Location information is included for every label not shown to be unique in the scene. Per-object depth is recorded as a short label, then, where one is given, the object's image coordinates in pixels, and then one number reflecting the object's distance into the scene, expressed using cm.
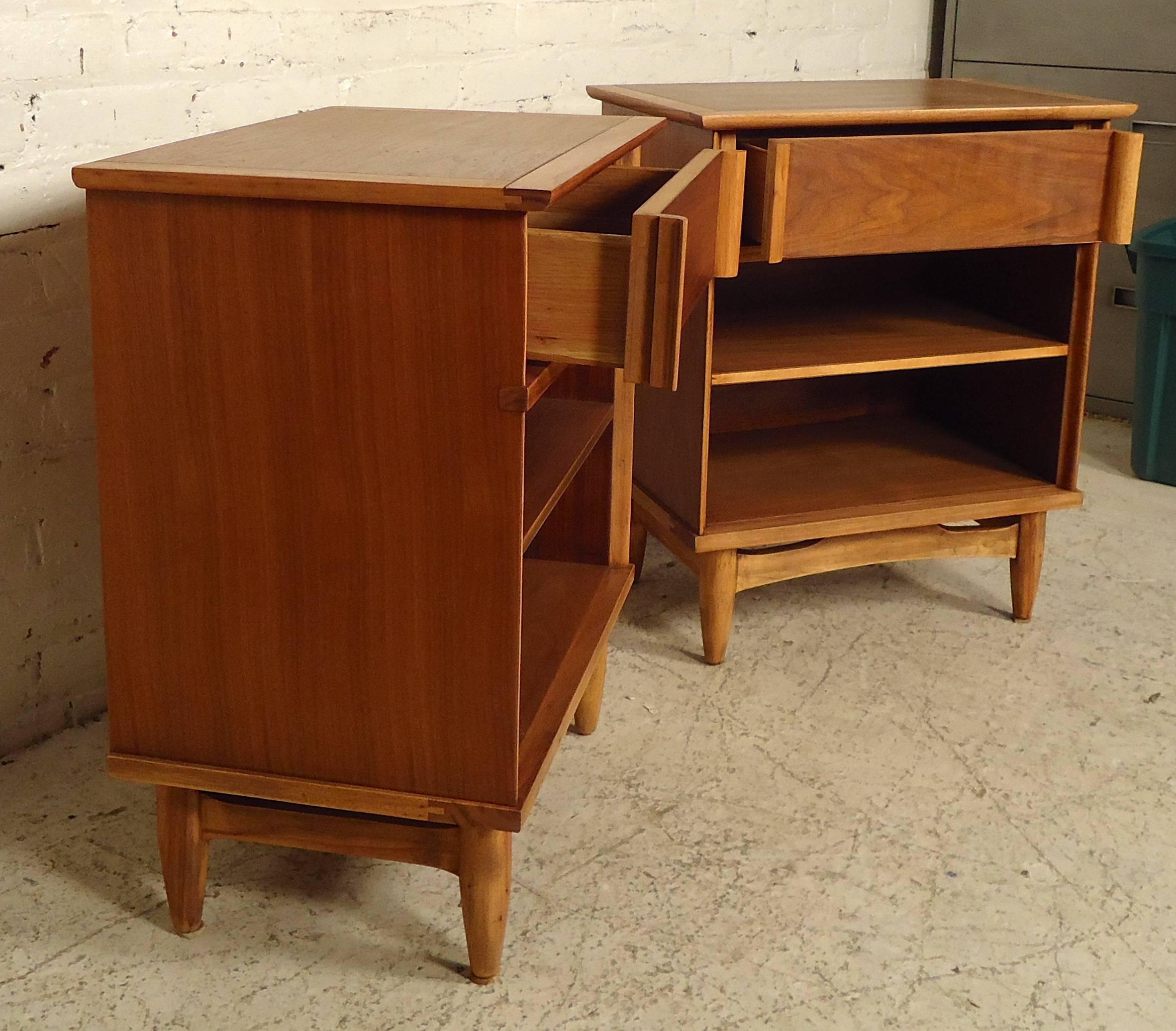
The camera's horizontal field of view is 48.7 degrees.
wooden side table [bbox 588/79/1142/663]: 181
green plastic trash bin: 271
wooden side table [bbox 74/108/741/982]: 114
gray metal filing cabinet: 292
